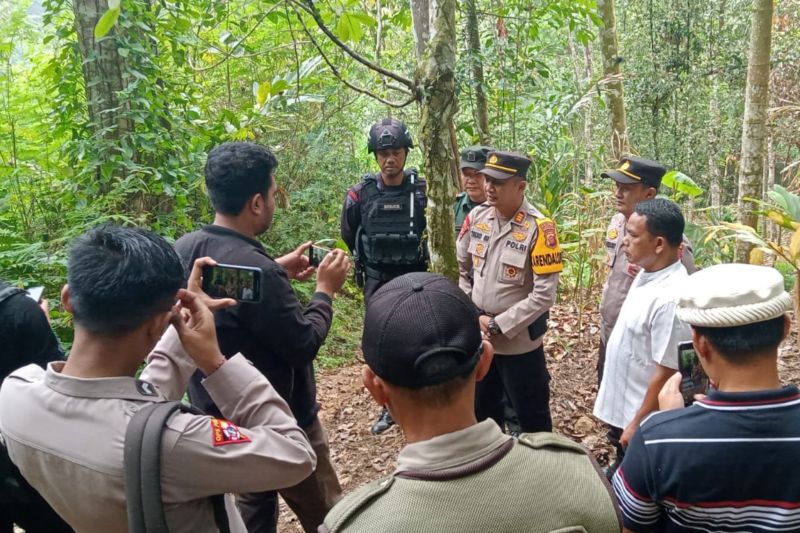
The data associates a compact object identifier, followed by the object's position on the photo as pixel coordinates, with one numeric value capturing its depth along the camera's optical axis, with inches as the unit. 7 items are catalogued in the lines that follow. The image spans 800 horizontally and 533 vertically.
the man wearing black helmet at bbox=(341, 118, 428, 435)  178.7
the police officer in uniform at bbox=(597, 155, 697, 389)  147.7
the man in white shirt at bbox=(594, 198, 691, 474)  107.1
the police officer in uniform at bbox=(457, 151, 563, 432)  142.3
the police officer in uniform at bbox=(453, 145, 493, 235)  190.7
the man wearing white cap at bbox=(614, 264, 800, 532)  57.5
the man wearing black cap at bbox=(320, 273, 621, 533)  44.7
